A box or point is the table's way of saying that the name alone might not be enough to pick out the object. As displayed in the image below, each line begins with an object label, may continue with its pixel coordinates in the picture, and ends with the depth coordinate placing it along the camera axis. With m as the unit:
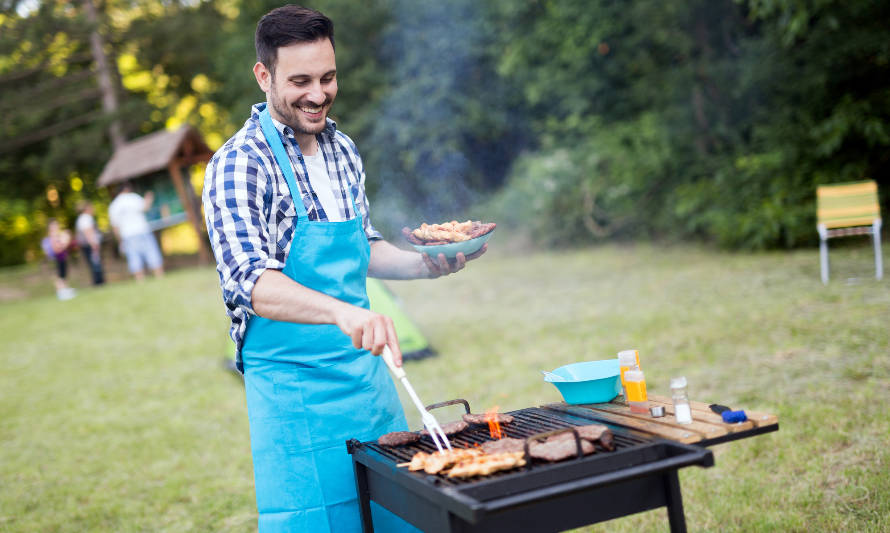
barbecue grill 1.66
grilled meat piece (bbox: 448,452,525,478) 1.80
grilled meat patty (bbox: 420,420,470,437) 2.25
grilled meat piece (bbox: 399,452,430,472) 1.92
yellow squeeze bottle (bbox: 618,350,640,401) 2.39
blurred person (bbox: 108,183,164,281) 14.05
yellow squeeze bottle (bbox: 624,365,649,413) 2.27
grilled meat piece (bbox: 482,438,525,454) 1.96
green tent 6.93
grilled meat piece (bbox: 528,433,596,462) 1.84
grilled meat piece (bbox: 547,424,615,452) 1.88
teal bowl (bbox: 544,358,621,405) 2.47
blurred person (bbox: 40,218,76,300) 14.38
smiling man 2.09
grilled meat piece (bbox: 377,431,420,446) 2.18
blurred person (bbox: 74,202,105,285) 14.60
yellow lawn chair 7.86
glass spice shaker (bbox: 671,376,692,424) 2.06
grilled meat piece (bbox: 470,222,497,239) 2.41
